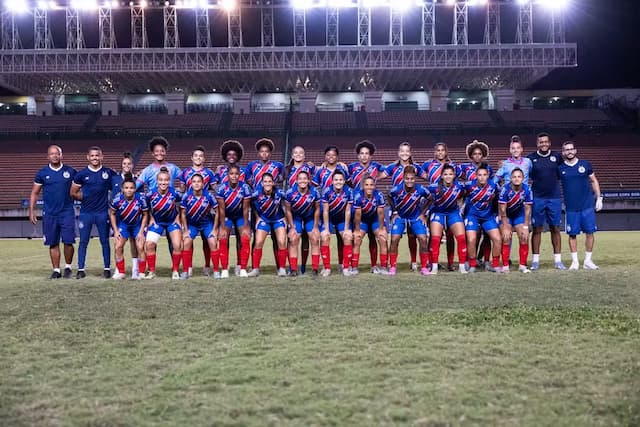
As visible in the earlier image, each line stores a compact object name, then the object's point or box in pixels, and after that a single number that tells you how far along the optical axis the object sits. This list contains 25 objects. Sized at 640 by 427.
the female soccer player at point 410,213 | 8.69
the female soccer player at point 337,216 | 8.55
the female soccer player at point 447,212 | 8.81
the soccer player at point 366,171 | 9.02
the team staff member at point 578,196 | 9.30
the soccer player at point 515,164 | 9.38
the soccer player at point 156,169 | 9.12
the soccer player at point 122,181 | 8.73
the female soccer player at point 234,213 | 8.55
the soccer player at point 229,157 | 8.99
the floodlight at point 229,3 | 34.47
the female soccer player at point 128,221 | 8.62
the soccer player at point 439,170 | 9.20
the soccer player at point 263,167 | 9.04
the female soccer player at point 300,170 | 8.92
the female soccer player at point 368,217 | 8.70
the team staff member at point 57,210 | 8.95
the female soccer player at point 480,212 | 8.88
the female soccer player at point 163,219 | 8.54
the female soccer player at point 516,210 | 8.81
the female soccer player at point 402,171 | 9.00
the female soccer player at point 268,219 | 8.59
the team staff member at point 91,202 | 9.01
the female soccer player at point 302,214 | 8.59
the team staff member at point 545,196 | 9.32
